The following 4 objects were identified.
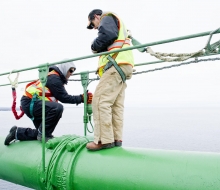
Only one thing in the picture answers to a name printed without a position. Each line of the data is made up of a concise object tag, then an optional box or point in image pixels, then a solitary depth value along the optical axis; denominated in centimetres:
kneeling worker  440
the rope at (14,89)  459
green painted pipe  275
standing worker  354
